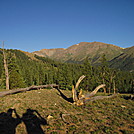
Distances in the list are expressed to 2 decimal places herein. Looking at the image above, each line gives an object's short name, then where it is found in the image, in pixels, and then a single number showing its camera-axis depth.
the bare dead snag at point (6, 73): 24.20
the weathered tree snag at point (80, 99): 13.81
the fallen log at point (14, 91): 13.12
